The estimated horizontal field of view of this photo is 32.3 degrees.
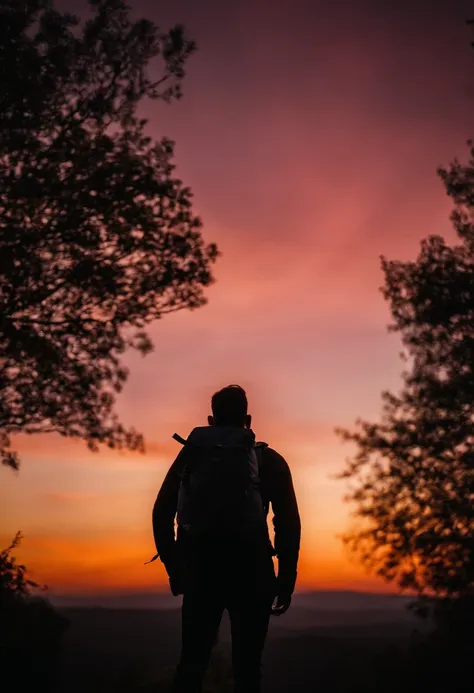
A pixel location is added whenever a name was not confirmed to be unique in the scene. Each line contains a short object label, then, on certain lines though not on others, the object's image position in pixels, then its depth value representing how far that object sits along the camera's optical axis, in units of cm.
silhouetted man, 521
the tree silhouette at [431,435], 2017
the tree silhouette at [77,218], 1550
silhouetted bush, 1230
